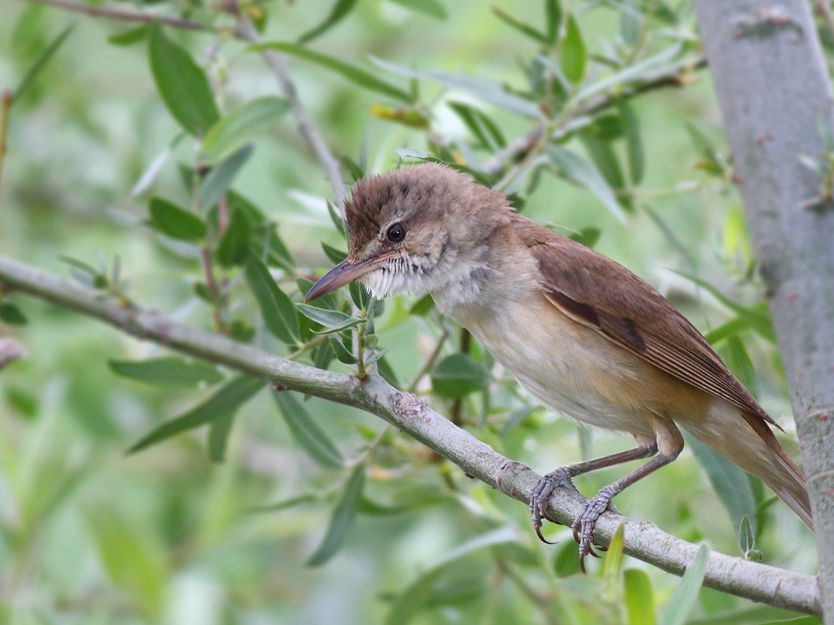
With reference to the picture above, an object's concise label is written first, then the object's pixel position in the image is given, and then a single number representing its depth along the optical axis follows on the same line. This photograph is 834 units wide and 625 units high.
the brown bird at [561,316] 5.84
